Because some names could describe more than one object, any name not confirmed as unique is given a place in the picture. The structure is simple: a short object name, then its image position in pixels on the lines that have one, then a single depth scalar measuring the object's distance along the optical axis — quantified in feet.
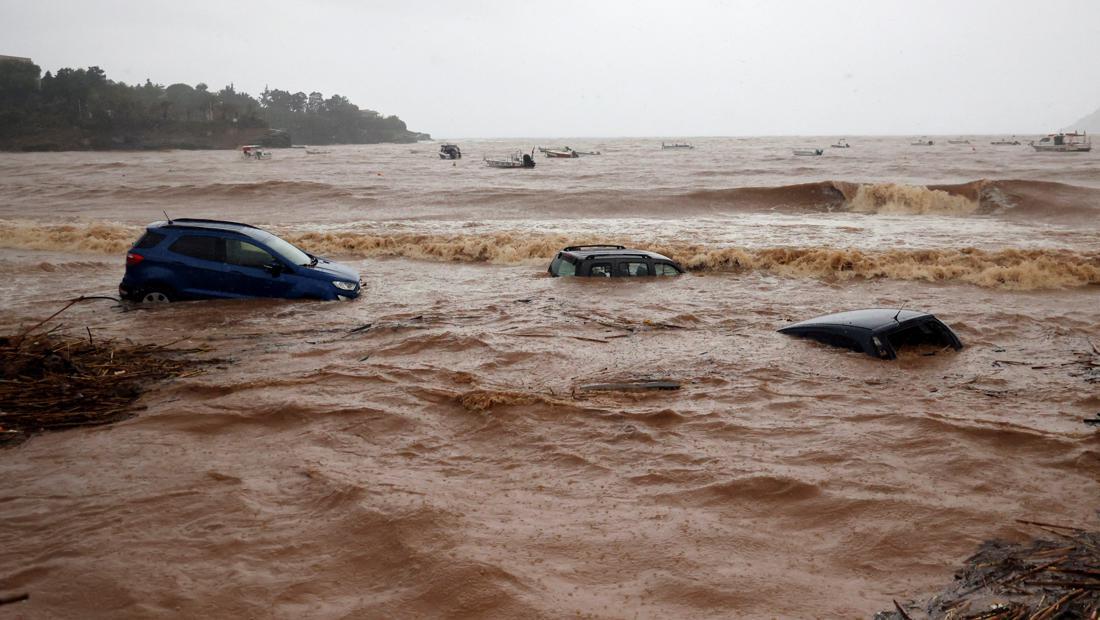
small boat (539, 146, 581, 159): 304.09
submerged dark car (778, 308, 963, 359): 31.01
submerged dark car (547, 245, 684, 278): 47.73
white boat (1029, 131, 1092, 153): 282.15
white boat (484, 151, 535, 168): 230.27
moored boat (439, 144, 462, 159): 297.53
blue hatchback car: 40.19
